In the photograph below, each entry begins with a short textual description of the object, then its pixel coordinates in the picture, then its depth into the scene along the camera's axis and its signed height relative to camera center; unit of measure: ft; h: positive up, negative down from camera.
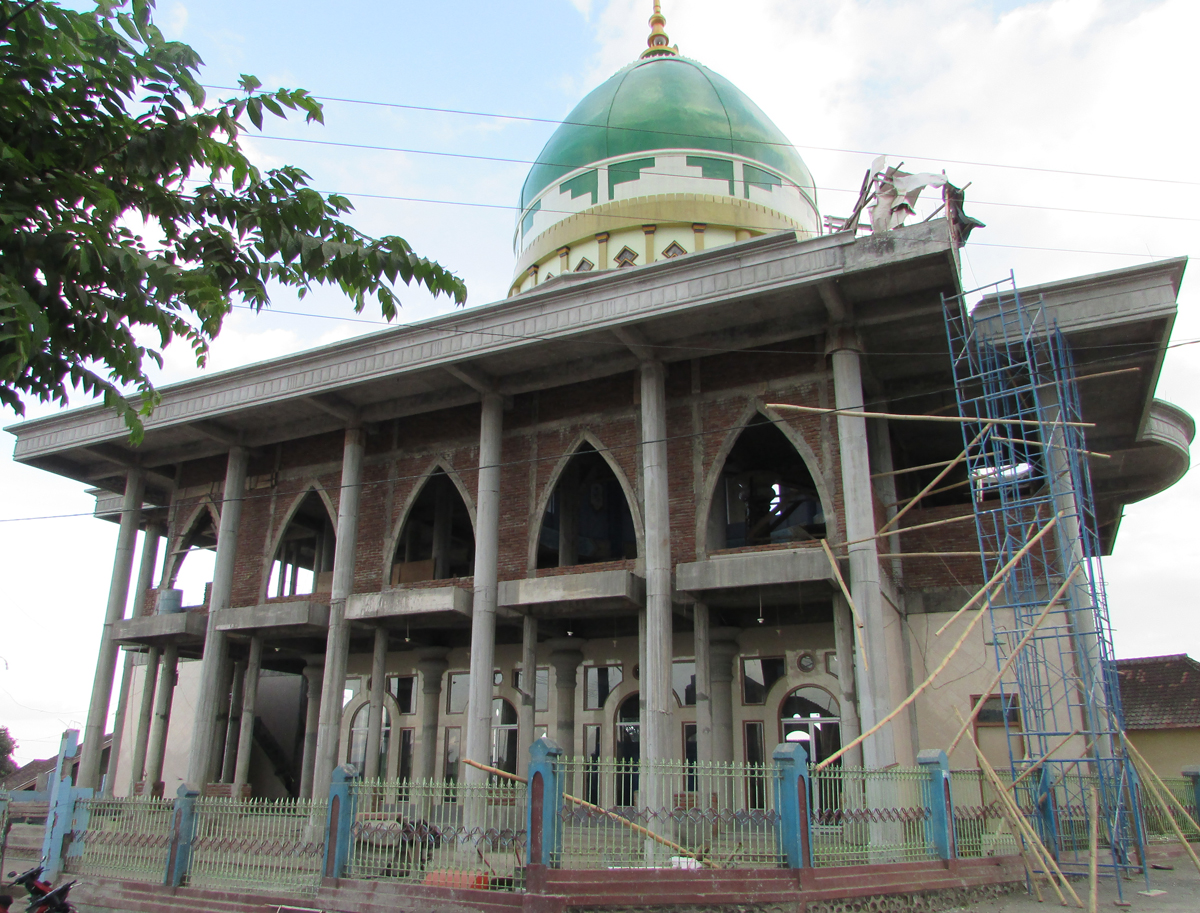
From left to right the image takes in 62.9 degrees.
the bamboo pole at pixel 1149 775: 40.19 +0.52
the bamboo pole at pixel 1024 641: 38.32 +5.61
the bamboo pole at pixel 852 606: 44.50 +7.94
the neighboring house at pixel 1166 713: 75.97 +5.63
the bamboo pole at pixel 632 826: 31.76 -1.19
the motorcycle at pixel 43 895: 29.55 -3.11
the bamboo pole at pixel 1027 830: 35.45 -1.43
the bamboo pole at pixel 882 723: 35.37 +2.38
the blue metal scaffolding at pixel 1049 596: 42.37 +8.88
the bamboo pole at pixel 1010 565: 40.65 +8.84
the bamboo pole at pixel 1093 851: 32.55 -2.04
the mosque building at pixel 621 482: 49.32 +18.82
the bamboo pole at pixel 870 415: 43.68 +16.46
